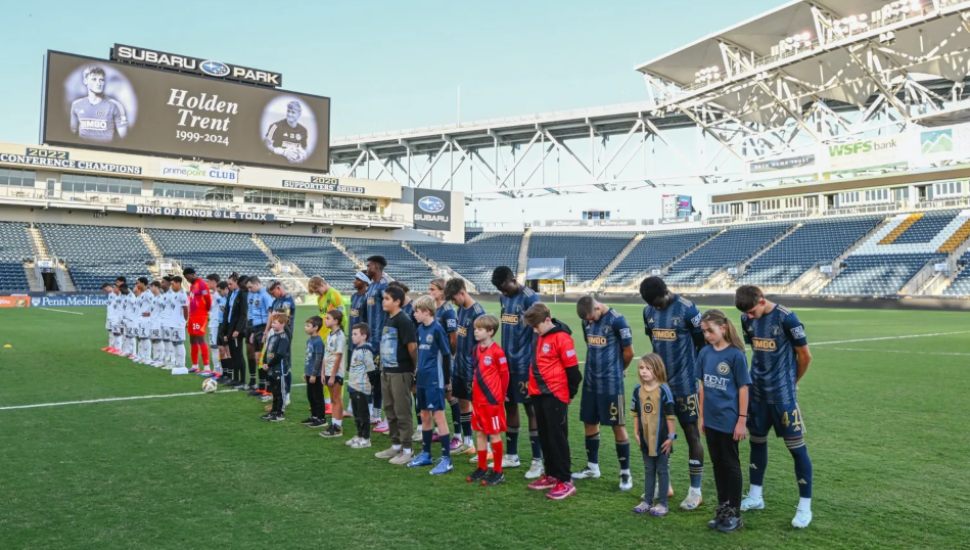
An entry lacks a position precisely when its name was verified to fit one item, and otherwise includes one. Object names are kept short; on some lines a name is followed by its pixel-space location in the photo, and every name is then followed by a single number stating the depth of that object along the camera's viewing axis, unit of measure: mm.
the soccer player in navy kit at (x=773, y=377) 5023
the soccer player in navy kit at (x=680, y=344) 5648
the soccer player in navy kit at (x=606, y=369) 5770
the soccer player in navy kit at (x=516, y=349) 6438
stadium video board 42469
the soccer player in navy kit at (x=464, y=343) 6824
